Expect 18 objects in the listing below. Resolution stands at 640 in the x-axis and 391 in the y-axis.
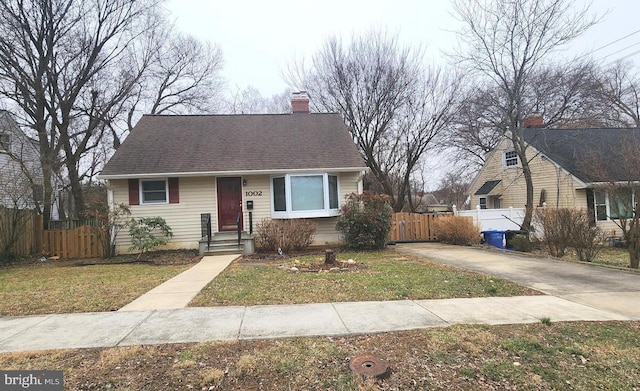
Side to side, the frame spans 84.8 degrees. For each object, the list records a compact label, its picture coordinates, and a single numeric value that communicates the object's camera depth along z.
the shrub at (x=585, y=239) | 9.80
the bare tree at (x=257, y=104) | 27.12
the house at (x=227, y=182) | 12.51
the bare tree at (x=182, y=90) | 21.45
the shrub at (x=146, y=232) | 11.34
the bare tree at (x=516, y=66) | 14.00
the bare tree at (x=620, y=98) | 24.08
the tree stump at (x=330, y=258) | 8.62
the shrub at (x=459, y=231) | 13.99
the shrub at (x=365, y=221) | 11.77
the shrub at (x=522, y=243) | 12.11
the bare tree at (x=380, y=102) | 19.66
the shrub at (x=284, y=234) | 11.52
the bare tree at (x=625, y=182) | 9.02
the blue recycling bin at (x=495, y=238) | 14.05
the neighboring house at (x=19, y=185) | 11.61
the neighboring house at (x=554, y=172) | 16.89
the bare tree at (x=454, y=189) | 30.00
